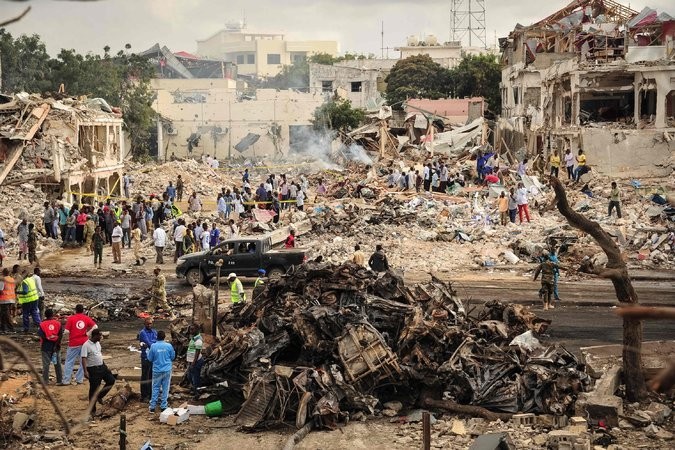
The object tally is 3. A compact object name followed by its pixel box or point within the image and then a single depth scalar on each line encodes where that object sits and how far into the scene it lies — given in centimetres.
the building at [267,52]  16275
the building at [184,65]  9781
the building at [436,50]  10500
